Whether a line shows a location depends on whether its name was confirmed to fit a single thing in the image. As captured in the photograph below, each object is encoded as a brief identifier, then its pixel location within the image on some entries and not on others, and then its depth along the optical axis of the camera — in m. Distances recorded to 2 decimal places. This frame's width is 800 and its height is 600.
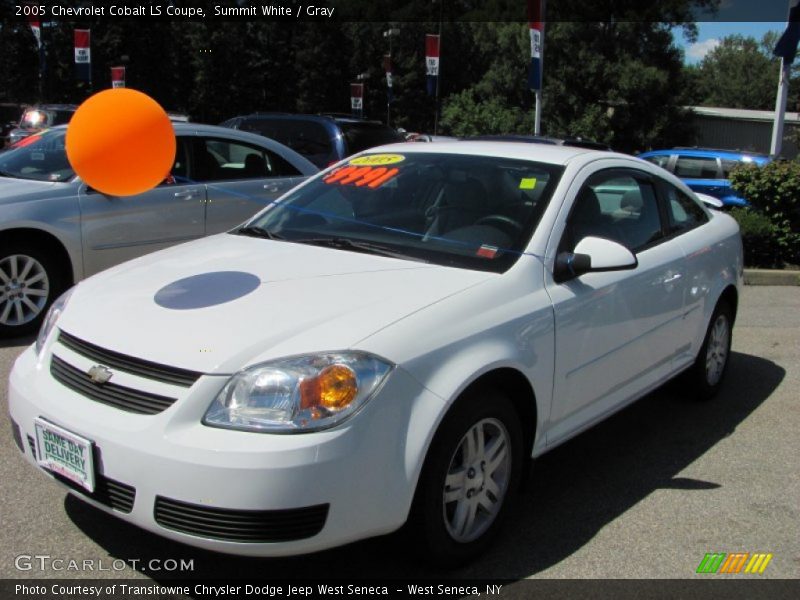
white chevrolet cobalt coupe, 2.48
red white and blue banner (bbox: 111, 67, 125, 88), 24.83
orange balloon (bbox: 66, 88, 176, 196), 3.39
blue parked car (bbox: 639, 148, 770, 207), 15.16
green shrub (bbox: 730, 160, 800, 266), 9.91
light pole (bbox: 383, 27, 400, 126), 35.97
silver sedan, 5.88
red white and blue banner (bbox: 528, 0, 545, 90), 17.27
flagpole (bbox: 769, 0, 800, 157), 12.18
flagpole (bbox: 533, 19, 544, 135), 18.23
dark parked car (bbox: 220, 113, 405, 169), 11.30
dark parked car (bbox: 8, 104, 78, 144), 17.91
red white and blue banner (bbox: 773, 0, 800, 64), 12.12
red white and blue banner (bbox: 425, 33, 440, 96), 25.77
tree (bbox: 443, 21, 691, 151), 32.72
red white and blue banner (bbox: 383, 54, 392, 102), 36.08
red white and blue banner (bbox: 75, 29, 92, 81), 23.89
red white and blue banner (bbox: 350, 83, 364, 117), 34.38
